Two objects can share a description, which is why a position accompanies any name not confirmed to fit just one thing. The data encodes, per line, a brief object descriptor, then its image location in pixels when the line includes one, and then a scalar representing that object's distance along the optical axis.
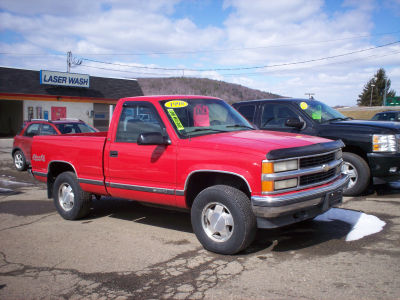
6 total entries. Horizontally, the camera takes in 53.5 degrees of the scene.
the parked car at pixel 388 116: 22.13
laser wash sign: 30.20
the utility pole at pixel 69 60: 44.12
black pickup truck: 7.10
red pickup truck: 4.27
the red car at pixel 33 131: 12.09
